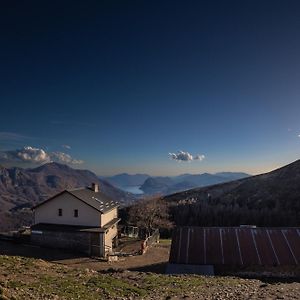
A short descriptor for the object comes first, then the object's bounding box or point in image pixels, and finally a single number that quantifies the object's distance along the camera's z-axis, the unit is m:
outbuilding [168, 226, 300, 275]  25.84
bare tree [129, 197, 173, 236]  50.58
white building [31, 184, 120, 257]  34.08
